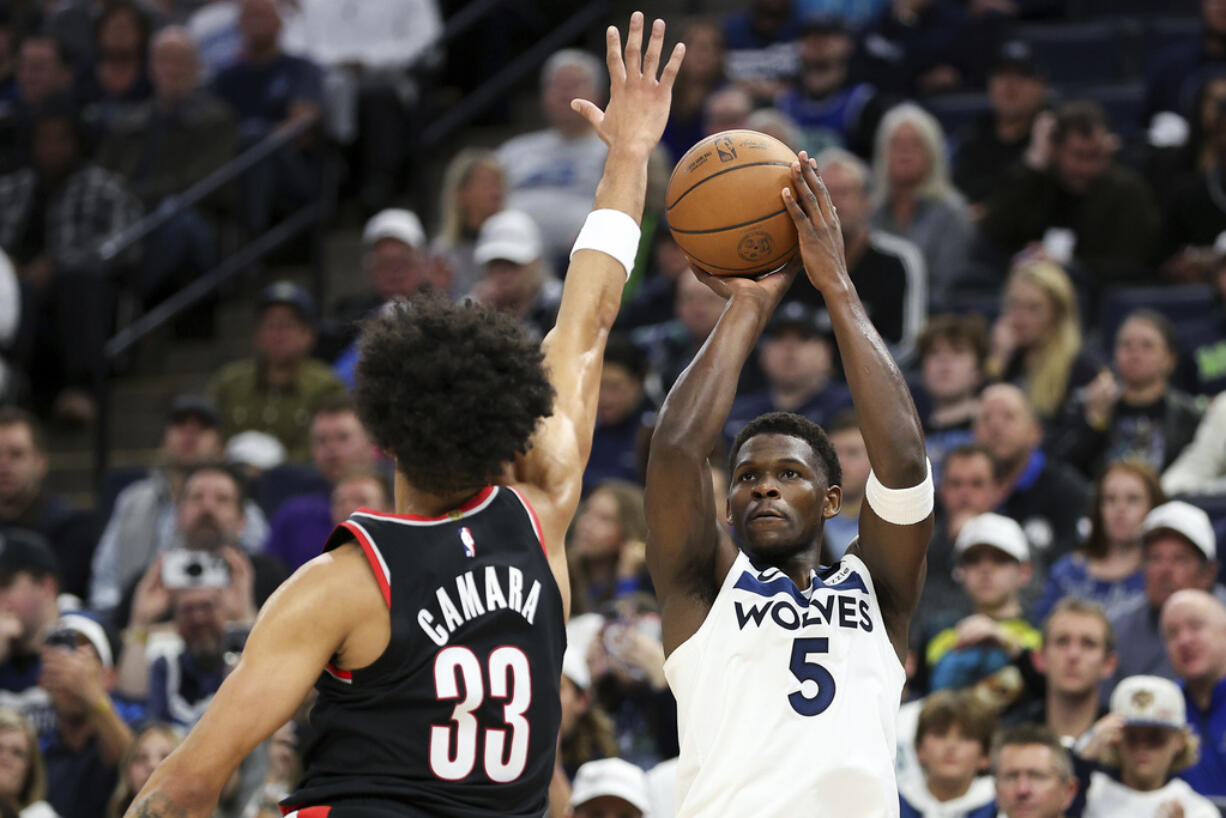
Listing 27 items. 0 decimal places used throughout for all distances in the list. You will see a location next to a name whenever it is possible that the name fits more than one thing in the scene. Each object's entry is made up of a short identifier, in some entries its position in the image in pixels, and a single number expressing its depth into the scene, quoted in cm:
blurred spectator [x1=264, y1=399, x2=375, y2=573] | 1837
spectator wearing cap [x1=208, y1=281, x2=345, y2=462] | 2105
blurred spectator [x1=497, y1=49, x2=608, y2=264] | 2280
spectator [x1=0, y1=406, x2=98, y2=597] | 1972
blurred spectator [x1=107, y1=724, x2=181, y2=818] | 1466
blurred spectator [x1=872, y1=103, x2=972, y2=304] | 2045
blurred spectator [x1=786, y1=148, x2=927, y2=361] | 1952
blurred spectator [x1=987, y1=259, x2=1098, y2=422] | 1798
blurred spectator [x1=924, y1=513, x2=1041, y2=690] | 1470
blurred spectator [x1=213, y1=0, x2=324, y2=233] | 2477
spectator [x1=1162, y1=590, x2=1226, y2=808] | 1384
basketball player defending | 691
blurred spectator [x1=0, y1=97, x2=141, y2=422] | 2281
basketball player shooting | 809
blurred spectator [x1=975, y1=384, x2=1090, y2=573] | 1683
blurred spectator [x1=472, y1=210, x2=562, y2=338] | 2053
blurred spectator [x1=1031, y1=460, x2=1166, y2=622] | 1550
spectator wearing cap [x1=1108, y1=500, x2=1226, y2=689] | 1468
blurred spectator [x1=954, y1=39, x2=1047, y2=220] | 2116
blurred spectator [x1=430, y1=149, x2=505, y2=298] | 2237
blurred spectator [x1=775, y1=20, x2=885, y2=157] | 2245
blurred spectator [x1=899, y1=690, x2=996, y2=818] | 1361
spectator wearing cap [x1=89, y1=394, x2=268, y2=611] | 1955
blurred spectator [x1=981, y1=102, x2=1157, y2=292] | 1991
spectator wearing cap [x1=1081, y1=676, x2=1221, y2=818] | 1315
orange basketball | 898
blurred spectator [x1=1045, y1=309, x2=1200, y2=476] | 1698
